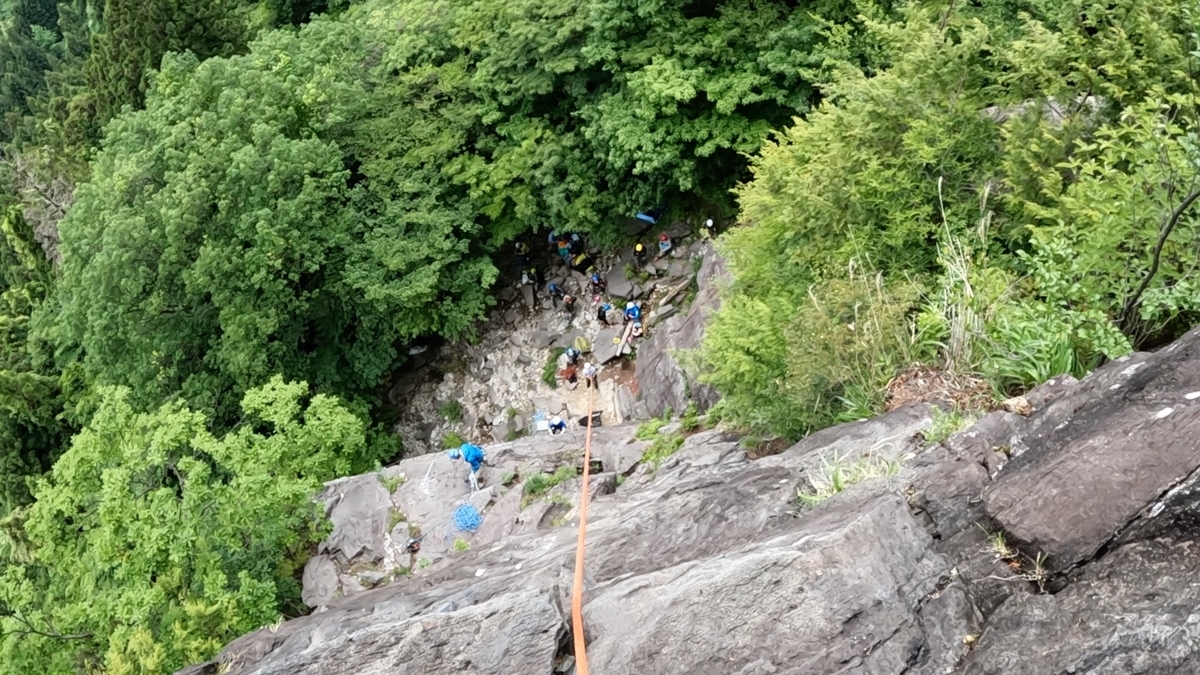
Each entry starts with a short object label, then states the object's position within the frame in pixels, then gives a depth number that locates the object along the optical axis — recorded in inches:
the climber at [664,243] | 673.6
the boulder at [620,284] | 686.5
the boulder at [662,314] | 644.7
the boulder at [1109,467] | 163.5
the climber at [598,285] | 698.2
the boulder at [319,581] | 451.8
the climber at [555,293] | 720.3
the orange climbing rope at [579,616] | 203.0
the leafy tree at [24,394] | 705.0
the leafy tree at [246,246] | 585.0
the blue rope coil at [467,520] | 448.5
